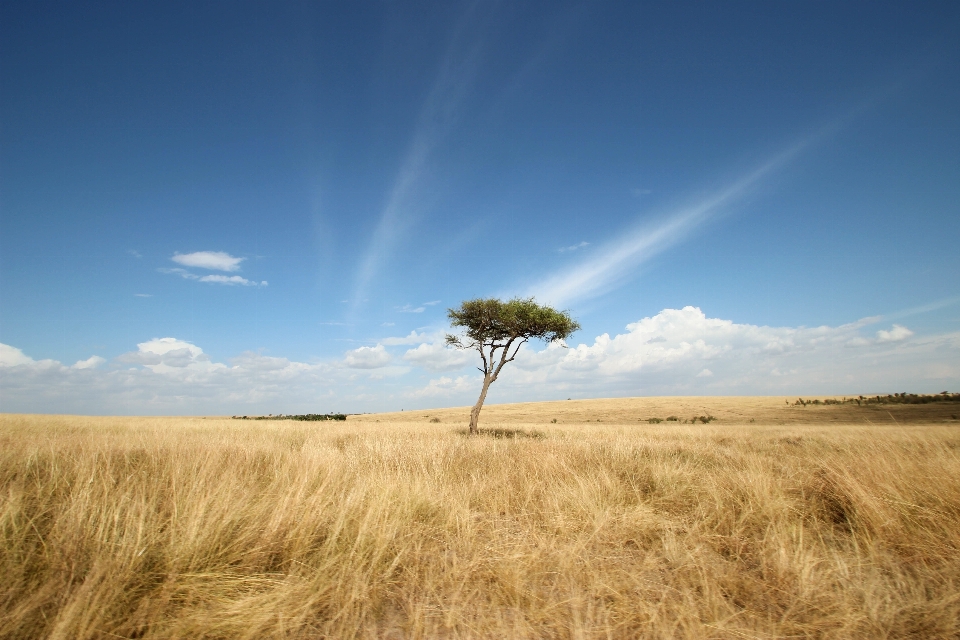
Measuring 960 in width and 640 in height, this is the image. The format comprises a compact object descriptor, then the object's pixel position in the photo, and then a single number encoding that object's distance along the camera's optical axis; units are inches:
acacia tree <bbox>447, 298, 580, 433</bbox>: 827.4
